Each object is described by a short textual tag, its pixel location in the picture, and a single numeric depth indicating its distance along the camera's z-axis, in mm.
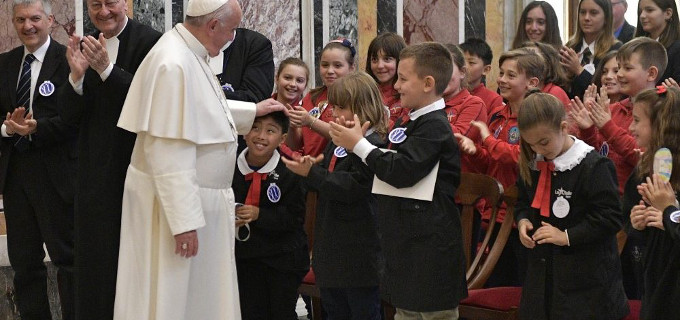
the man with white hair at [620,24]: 8180
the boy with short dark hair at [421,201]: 4820
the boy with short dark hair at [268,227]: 5594
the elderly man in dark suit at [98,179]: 5113
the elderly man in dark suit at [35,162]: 6219
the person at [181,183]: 4664
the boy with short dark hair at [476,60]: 7082
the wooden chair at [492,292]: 5141
